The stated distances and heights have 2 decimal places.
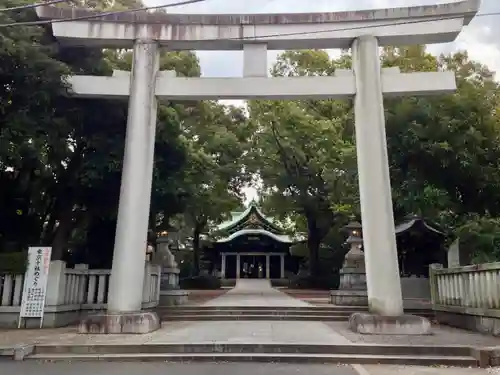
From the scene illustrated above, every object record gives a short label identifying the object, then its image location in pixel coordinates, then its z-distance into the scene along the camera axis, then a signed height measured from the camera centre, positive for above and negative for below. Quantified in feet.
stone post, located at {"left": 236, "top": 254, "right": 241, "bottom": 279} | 102.56 +3.96
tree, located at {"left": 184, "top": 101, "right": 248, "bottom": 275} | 52.75 +17.14
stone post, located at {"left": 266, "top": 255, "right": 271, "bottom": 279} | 103.24 +3.55
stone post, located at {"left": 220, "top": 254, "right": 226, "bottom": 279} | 102.22 +3.47
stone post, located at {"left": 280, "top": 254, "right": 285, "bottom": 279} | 103.30 +3.93
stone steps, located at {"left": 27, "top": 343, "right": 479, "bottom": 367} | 20.79 -3.38
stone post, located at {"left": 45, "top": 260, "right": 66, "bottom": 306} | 29.78 -0.14
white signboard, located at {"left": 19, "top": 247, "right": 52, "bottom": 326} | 28.71 -0.53
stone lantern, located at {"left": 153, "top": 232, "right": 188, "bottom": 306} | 43.24 +1.47
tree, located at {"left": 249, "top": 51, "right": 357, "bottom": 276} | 60.70 +19.41
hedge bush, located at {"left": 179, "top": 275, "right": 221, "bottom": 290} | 81.69 -0.04
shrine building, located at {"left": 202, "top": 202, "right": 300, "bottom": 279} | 99.09 +7.51
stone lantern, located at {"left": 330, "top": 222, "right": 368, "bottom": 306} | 41.01 +0.64
